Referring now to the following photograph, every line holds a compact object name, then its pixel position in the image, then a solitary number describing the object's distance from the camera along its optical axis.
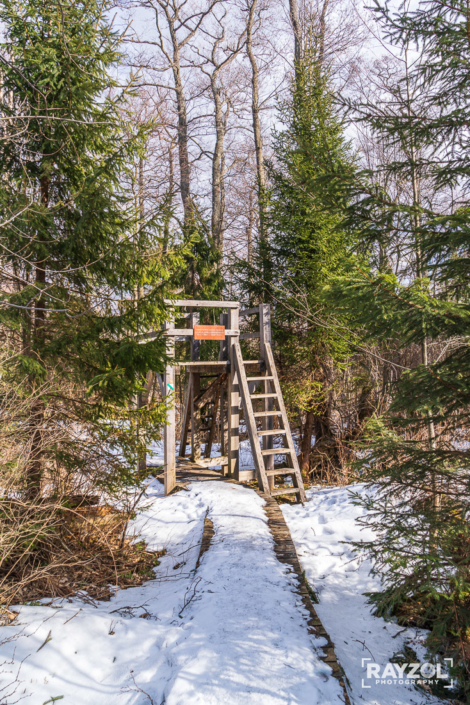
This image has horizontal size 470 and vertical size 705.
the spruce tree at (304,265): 9.63
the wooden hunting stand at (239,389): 7.51
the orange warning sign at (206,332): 8.24
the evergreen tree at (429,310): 3.09
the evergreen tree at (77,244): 4.79
